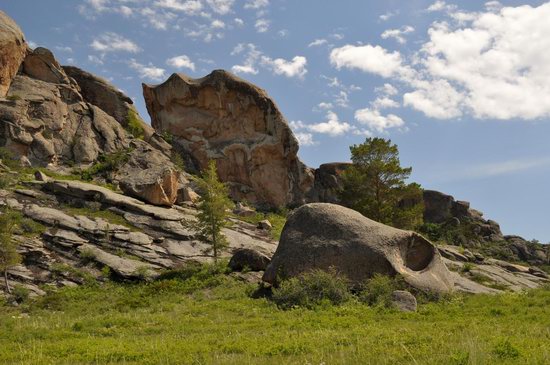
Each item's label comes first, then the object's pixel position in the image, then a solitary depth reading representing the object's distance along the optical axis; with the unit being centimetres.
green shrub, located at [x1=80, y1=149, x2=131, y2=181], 5106
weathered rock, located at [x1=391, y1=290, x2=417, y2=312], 2042
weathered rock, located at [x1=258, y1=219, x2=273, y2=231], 4962
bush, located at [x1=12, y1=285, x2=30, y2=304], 2552
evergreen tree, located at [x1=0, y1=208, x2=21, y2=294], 2647
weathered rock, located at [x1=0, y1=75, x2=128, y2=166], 5041
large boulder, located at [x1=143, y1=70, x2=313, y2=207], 7175
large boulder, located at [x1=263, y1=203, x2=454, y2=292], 2447
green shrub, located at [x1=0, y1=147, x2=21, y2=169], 4628
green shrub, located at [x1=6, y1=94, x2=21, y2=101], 5241
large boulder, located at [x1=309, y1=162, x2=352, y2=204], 7843
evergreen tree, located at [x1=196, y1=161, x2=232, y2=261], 3475
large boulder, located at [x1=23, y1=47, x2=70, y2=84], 6009
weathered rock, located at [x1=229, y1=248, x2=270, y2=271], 3148
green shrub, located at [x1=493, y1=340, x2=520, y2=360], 957
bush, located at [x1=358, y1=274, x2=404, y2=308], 2111
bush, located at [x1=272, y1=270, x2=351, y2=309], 2161
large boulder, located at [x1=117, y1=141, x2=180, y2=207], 4409
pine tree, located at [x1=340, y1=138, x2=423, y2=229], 4506
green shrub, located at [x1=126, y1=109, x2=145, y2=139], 6381
